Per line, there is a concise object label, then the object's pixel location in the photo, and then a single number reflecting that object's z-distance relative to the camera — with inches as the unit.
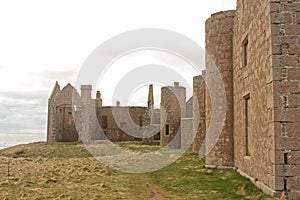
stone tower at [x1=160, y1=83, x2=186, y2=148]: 1142.3
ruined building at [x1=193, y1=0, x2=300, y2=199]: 337.1
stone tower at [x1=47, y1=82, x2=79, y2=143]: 1550.2
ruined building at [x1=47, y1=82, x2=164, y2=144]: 1364.3
